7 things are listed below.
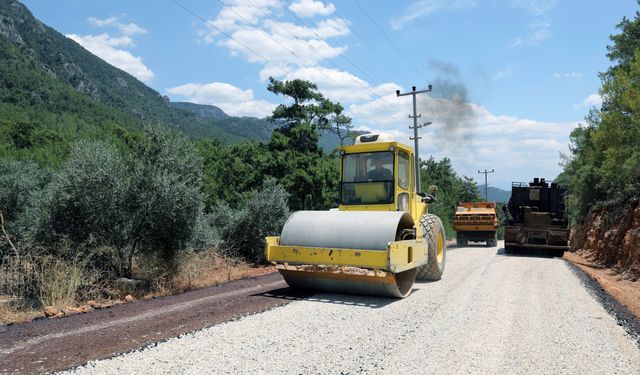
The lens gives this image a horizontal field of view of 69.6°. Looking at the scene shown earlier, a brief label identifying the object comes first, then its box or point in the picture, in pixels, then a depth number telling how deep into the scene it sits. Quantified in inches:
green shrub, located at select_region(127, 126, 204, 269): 443.5
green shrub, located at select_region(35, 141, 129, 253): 426.0
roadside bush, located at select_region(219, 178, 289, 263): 685.9
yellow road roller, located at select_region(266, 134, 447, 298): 319.3
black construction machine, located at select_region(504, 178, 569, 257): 789.9
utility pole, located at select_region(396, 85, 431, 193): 1364.4
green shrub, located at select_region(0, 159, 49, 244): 591.4
